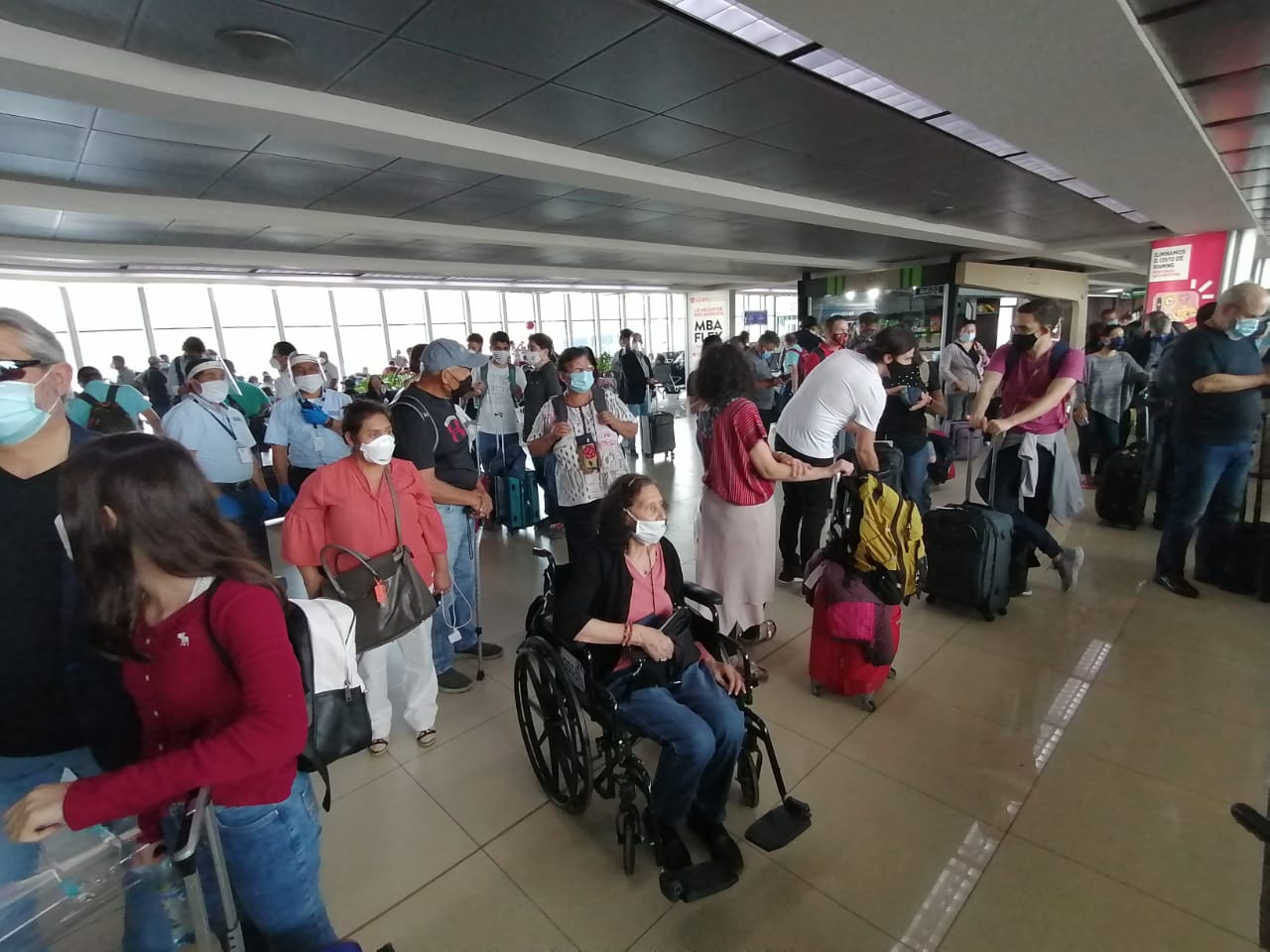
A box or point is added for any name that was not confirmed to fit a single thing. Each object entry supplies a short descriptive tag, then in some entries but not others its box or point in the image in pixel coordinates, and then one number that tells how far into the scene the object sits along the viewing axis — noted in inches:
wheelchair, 68.8
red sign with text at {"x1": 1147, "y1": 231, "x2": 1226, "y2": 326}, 347.6
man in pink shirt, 126.6
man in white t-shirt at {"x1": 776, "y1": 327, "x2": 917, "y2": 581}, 115.3
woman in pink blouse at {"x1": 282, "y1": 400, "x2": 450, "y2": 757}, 82.4
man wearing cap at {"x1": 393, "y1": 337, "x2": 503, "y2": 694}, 102.6
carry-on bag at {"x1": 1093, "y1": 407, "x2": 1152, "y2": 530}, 176.1
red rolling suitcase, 98.3
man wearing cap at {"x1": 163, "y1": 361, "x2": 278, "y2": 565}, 123.6
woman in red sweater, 36.9
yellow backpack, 97.3
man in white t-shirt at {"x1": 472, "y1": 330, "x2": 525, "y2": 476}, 201.0
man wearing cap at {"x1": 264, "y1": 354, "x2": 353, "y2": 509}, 143.2
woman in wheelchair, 69.1
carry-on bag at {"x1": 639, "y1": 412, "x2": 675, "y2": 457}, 286.7
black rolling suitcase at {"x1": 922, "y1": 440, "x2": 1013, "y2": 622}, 126.3
